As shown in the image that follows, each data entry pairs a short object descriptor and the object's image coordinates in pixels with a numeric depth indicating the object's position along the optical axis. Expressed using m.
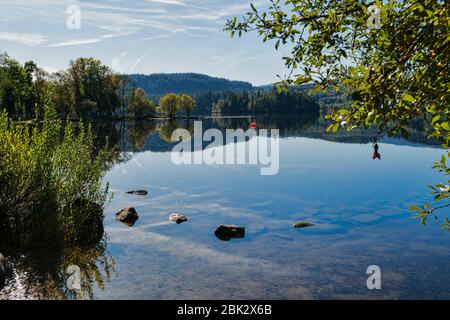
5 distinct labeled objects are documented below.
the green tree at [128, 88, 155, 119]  163.54
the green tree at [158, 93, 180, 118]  182.25
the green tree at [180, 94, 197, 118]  190.25
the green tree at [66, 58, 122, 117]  129.12
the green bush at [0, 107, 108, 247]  18.03
